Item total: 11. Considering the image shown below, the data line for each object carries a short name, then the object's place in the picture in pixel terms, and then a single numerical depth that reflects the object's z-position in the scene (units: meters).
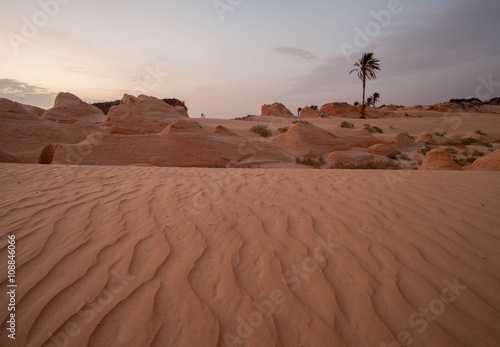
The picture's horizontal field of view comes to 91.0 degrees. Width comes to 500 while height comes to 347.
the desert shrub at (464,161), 8.33
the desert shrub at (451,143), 13.18
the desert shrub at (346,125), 19.98
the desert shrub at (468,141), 13.40
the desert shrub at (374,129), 19.10
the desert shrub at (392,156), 10.09
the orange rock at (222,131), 11.03
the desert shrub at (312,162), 8.58
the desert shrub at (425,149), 11.42
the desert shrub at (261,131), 14.62
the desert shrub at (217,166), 7.80
